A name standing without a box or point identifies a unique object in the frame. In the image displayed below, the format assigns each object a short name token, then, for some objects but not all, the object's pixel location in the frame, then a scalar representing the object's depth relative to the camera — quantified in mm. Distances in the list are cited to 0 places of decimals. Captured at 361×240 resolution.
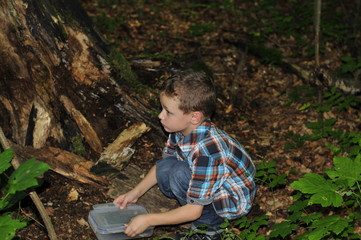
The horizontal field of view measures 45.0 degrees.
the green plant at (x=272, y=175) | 3660
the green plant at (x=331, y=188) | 2354
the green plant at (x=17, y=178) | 1998
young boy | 3254
